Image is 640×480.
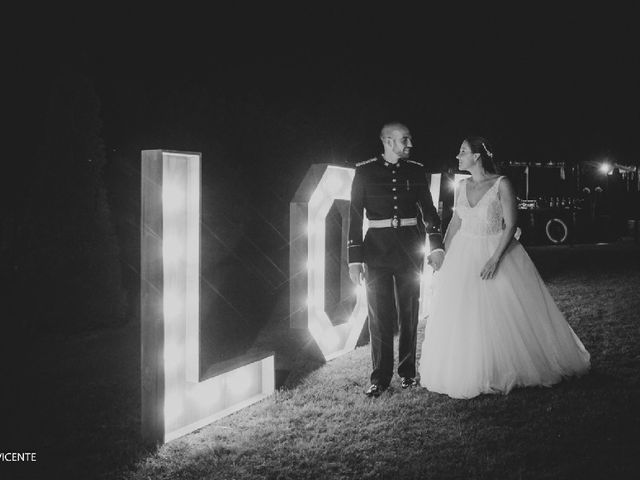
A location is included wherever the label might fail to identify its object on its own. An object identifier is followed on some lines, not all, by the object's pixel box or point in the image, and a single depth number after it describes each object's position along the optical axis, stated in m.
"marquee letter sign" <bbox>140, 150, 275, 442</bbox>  4.55
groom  6.02
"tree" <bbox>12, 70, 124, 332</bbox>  8.92
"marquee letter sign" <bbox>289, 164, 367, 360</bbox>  6.53
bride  5.81
